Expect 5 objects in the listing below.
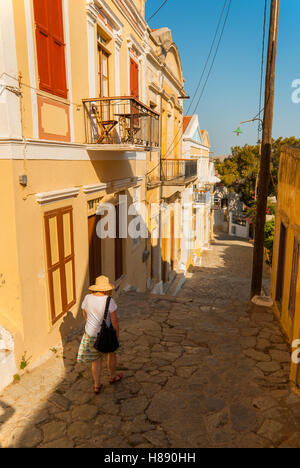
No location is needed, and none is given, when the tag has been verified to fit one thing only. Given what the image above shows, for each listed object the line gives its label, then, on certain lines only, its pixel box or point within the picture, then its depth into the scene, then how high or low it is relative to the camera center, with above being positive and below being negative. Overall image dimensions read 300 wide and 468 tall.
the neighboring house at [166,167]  12.53 -0.14
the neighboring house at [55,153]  4.64 +0.17
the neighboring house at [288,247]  5.96 -1.63
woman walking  4.51 -1.95
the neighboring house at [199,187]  20.78 -1.57
